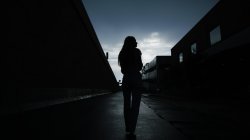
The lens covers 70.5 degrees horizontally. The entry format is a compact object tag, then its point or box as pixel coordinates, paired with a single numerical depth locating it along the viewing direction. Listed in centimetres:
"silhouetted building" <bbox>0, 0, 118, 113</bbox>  452
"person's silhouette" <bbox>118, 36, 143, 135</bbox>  287
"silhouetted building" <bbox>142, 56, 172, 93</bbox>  5162
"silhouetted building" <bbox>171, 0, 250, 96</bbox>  1176
